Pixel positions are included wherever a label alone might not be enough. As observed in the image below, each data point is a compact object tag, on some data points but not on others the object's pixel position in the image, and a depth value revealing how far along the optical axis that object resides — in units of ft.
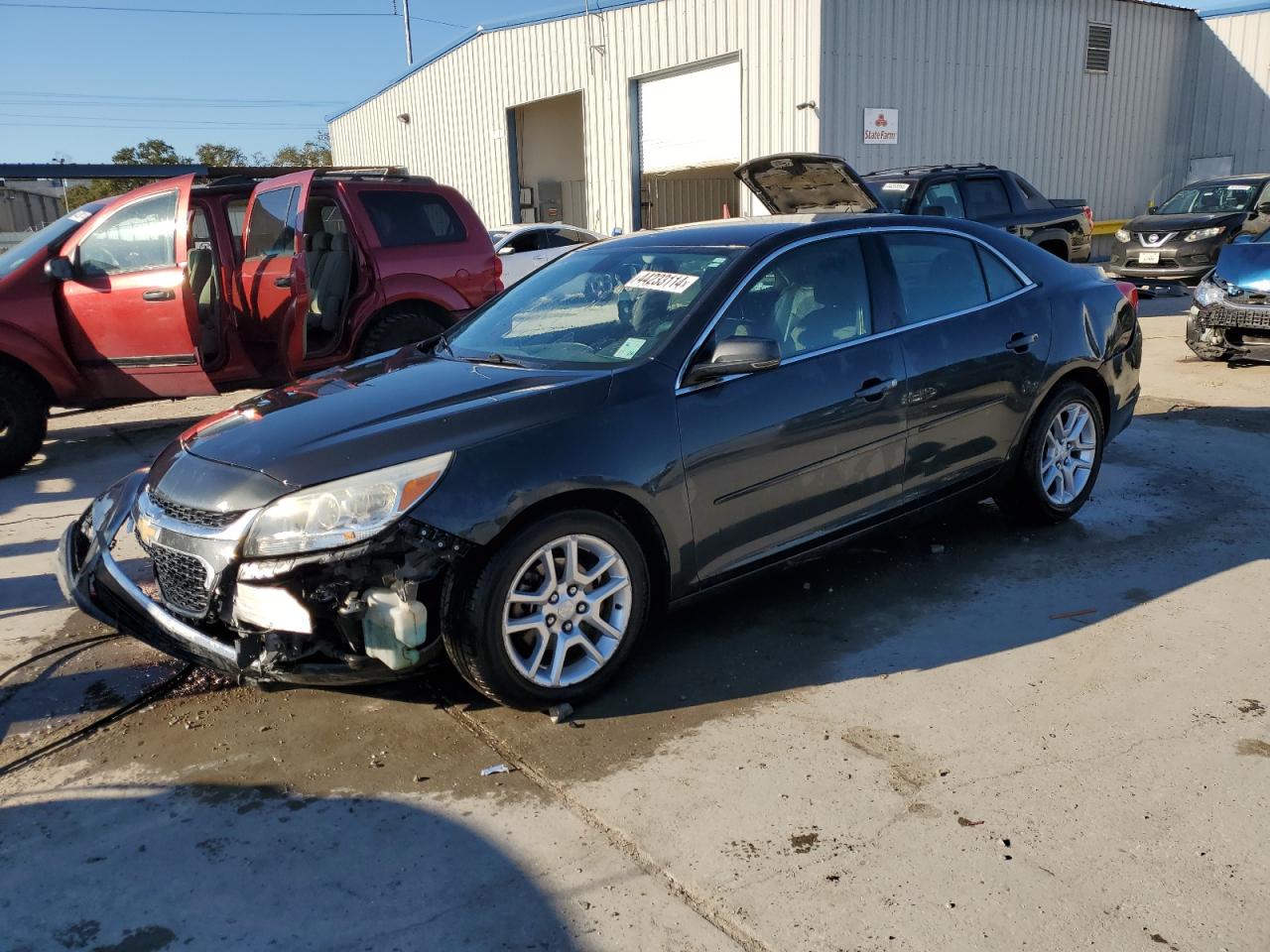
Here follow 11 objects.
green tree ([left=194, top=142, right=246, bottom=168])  190.05
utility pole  146.82
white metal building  59.26
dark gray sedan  10.04
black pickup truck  37.50
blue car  28.55
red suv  23.35
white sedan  44.24
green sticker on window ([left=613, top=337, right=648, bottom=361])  11.97
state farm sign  59.52
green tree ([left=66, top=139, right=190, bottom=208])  150.41
